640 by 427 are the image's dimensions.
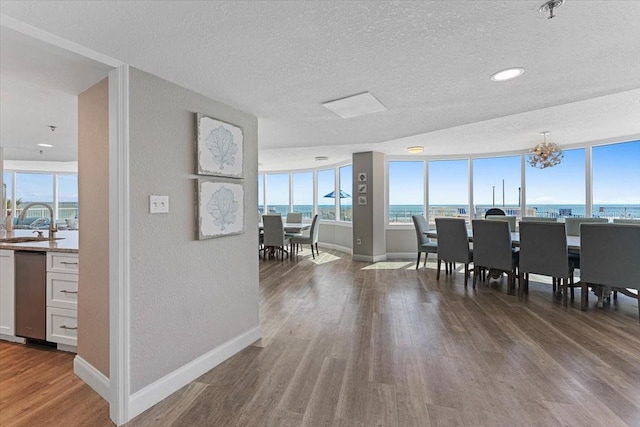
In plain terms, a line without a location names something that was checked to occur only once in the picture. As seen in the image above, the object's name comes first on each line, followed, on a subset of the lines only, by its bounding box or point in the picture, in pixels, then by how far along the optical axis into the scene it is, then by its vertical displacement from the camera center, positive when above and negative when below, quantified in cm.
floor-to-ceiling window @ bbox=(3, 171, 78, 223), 795 +63
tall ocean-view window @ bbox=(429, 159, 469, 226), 698 +55
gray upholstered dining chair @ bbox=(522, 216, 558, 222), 503 -11
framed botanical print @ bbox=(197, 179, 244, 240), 218 +4
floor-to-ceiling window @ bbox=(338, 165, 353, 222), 774 +50
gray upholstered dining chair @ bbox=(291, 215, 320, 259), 682 -56
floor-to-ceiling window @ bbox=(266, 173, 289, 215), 949 +63
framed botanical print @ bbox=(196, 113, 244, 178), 217 +49
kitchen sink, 297 -25
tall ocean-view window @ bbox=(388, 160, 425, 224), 709 +55
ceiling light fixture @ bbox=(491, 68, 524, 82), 189 +88
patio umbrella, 790 +48
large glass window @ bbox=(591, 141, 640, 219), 522 +56
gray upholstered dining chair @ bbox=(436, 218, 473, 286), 463 -46
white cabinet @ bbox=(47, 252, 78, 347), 249 -69
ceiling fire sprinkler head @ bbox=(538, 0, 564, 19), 126 +86
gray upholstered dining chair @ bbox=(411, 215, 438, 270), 546 -46
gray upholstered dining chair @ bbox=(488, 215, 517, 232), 546 -12
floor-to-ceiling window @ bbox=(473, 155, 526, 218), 658 +61
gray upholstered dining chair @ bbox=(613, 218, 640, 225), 416 -12
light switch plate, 188 +6
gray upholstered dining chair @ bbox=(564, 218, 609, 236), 481 -20
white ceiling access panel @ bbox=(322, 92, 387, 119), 232 +86
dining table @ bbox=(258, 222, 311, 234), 697 -33
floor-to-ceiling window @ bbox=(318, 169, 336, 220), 837 +54
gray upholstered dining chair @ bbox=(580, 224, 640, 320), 318 -48
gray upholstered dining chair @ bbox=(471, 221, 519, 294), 412 -51
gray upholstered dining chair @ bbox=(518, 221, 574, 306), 363 -49
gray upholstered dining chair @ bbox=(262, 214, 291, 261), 645 -40
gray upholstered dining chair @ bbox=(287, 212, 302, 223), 805 -11
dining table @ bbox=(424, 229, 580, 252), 374 -38
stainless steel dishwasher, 257 -68
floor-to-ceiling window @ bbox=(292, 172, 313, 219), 905 +59
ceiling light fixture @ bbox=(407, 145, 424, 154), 576 +122
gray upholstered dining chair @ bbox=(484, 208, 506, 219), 606 +1
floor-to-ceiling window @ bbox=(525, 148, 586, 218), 583 +49
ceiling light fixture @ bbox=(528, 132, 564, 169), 528 +101
